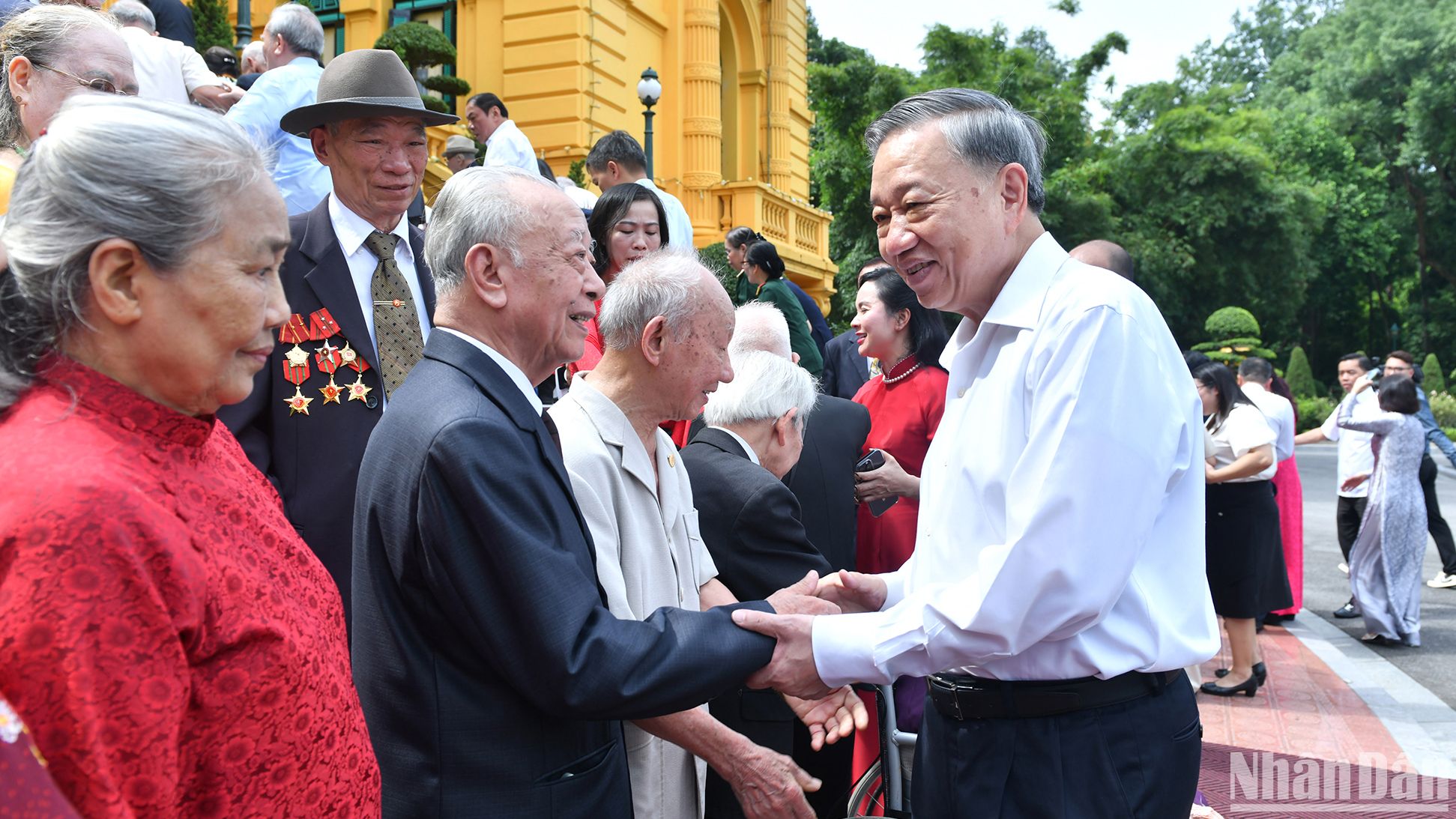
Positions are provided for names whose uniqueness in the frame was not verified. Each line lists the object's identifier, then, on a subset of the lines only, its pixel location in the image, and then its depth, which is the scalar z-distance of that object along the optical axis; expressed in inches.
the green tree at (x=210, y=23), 430.6
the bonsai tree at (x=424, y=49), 575.5
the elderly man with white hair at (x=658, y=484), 100.8
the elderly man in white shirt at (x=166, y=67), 207.3
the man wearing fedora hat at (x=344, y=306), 119.2
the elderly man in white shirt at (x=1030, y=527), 80.7
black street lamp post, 624.7
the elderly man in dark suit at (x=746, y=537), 132.0
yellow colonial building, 698.8
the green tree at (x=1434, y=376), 1526.8
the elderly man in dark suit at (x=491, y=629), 77.2
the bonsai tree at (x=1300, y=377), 1603.1
